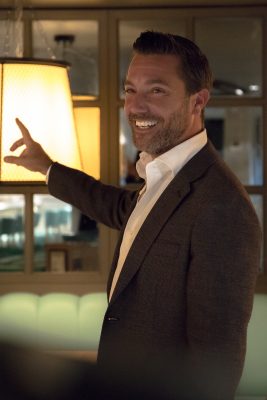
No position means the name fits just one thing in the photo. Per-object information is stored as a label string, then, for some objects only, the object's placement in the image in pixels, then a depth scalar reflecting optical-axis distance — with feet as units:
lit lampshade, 10.32
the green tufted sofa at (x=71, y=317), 14.79
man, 6.90
